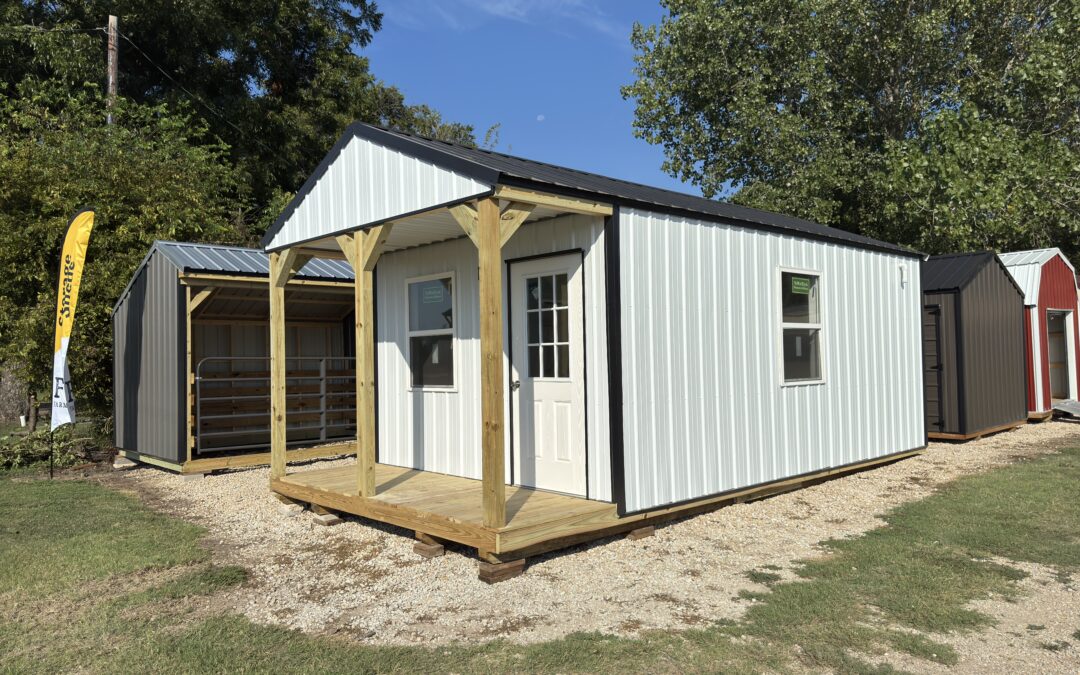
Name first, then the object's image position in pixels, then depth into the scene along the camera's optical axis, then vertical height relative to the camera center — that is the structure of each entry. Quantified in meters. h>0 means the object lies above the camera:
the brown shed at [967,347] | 10.64 -0.02
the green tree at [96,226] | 10.93 +2.12
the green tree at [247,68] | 18.58 +7.72
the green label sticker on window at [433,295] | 7.36 +0.59
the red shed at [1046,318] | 12.99 +0.45
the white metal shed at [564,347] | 5.33 +0.05
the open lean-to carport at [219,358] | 9.15 +0.05
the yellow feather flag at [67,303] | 8.66 +0.71
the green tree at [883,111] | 17.56 +6.31
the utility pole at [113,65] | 16.67 +6.47
